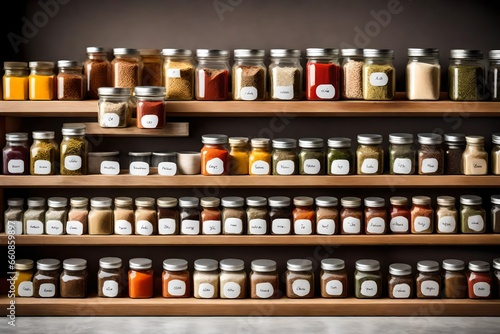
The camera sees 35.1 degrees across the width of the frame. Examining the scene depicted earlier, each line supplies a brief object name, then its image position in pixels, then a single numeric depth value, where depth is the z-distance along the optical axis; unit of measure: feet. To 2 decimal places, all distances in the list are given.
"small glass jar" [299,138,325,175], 9.55
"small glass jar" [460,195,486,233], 9.72
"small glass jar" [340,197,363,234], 9.73
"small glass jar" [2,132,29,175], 9.58
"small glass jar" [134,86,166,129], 9.16
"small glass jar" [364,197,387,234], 9.73
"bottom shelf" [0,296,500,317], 9.72
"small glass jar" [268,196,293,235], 9.73
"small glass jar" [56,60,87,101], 9.44
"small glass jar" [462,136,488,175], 9.56
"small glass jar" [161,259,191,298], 9.72
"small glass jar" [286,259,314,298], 9.71
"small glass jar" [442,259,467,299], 9.79
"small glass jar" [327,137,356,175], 9.55
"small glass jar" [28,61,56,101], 9.47
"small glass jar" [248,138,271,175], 9.58
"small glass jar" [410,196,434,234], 9.73
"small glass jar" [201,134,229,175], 9.52
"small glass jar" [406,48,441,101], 9.40
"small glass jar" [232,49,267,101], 9.41
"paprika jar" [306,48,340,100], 9.43
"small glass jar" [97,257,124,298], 9.79
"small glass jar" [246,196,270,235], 9.72
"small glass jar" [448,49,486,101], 9.39
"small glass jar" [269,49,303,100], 9.44
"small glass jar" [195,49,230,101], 9.45
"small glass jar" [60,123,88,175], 9.48
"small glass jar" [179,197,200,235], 9.73
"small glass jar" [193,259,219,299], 9.71
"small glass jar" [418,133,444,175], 9.54
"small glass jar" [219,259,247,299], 9.69
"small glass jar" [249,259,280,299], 9.68
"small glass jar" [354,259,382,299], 9.74
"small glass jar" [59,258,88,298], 9.78
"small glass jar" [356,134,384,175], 9.55
